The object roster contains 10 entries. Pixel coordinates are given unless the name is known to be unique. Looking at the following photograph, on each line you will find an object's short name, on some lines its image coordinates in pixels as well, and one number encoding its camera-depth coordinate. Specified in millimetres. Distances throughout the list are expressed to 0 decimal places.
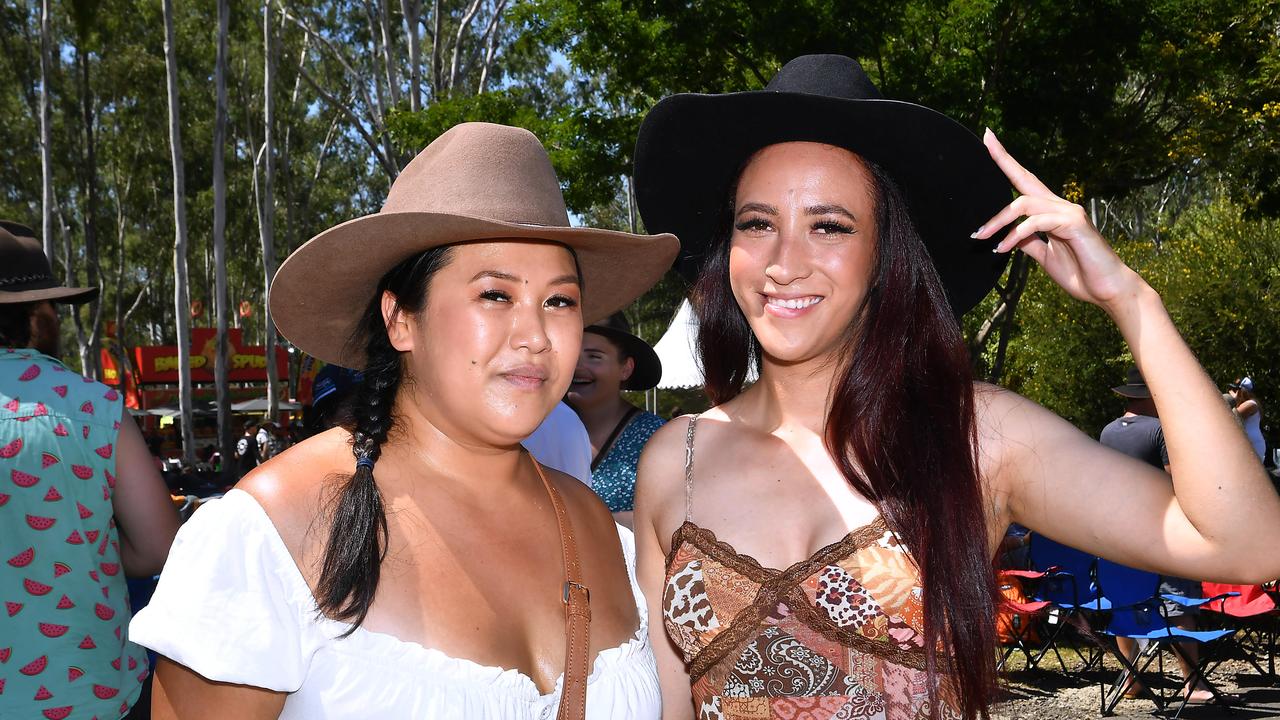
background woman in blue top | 4762
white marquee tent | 12789
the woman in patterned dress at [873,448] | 2004
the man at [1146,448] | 7031
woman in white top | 1742
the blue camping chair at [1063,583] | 7117
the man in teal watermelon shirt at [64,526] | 2711
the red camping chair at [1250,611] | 6906
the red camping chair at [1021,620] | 7242
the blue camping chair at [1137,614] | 6742
